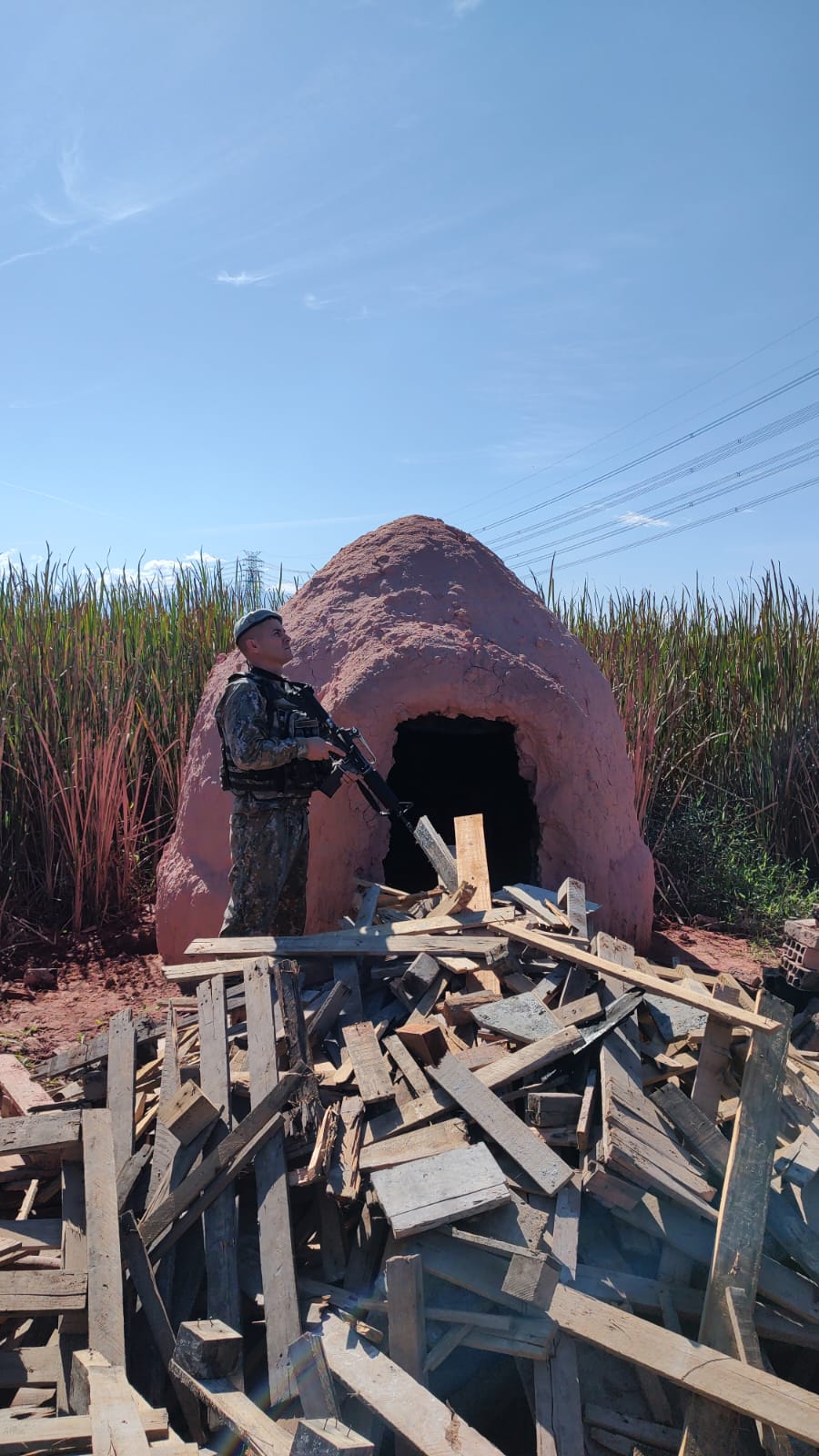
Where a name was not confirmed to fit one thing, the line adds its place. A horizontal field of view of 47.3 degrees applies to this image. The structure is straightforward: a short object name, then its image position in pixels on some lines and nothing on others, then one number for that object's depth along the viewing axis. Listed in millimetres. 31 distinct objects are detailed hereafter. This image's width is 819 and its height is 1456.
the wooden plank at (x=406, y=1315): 2307
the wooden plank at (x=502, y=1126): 2631
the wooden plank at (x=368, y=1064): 2963
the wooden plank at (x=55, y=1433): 2119
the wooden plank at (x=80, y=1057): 3427
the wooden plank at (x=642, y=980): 2898
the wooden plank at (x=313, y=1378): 2215
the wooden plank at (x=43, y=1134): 2893
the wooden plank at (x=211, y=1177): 2662
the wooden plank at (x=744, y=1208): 2227
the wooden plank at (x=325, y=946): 3629
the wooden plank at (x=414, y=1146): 2701
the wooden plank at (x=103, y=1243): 2396
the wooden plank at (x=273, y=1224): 2377
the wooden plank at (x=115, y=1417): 2051
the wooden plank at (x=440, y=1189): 2447
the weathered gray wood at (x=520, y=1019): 3135
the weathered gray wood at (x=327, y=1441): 1959
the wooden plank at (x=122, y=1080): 2998
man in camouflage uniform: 3723
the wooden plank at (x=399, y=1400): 2076
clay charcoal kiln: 4738
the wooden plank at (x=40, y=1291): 2457
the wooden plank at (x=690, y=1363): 2139
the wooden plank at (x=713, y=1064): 3012
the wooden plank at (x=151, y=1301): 2326
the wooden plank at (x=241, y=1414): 2115
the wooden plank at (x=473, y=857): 4023
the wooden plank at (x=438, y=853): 4297
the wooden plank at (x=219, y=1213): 2523
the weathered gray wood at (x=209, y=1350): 2312
